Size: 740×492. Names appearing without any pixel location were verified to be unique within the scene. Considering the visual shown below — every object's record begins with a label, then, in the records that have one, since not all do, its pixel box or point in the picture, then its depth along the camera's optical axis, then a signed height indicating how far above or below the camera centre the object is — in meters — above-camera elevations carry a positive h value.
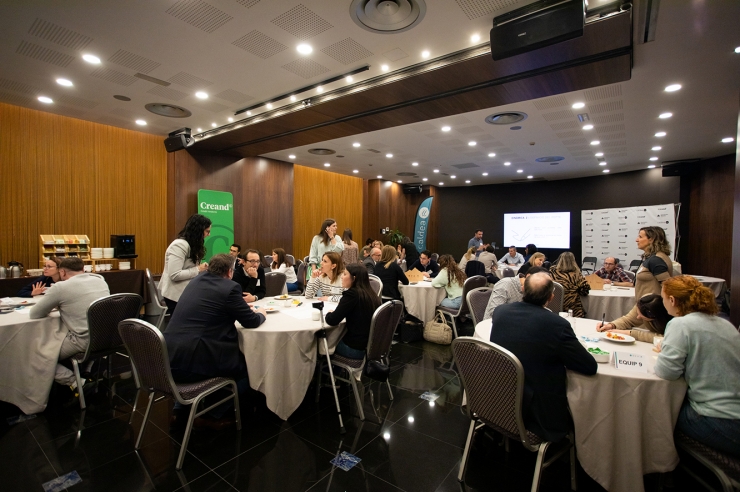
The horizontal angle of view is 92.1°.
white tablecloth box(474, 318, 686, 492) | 1.90 -1.01
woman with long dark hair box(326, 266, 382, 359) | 2.90 -0.64
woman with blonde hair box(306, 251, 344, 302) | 3.95 -0.54
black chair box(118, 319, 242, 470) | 2.23 -0.91
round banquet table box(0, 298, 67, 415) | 2.87 -1.09
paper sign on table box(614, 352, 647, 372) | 2.03 -0.73
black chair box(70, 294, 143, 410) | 3.07 -0.85
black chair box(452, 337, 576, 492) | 1.86 -0.86
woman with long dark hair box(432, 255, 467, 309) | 5.02 -0.66
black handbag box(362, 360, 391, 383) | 2.91 -1.12
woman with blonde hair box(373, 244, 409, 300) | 5.02 -0.58
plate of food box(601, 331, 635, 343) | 2.47 -0.70
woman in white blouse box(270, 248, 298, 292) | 5.98 -0.63
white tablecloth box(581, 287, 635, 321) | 4.60 -0.86
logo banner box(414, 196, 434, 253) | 13.47 +0.38
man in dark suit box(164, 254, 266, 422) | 2.48 -0.71
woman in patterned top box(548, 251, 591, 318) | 4.25 -0.56
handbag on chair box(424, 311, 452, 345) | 4.88 -1.34
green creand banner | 7.95 +0.34
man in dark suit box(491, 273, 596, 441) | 1.90 -0.69
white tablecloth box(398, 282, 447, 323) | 5.16 -0.95
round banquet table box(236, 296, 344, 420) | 2.74 -1.00
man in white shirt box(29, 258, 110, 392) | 3.01 -0.68
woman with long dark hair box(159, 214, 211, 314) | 3.55 -0.29
